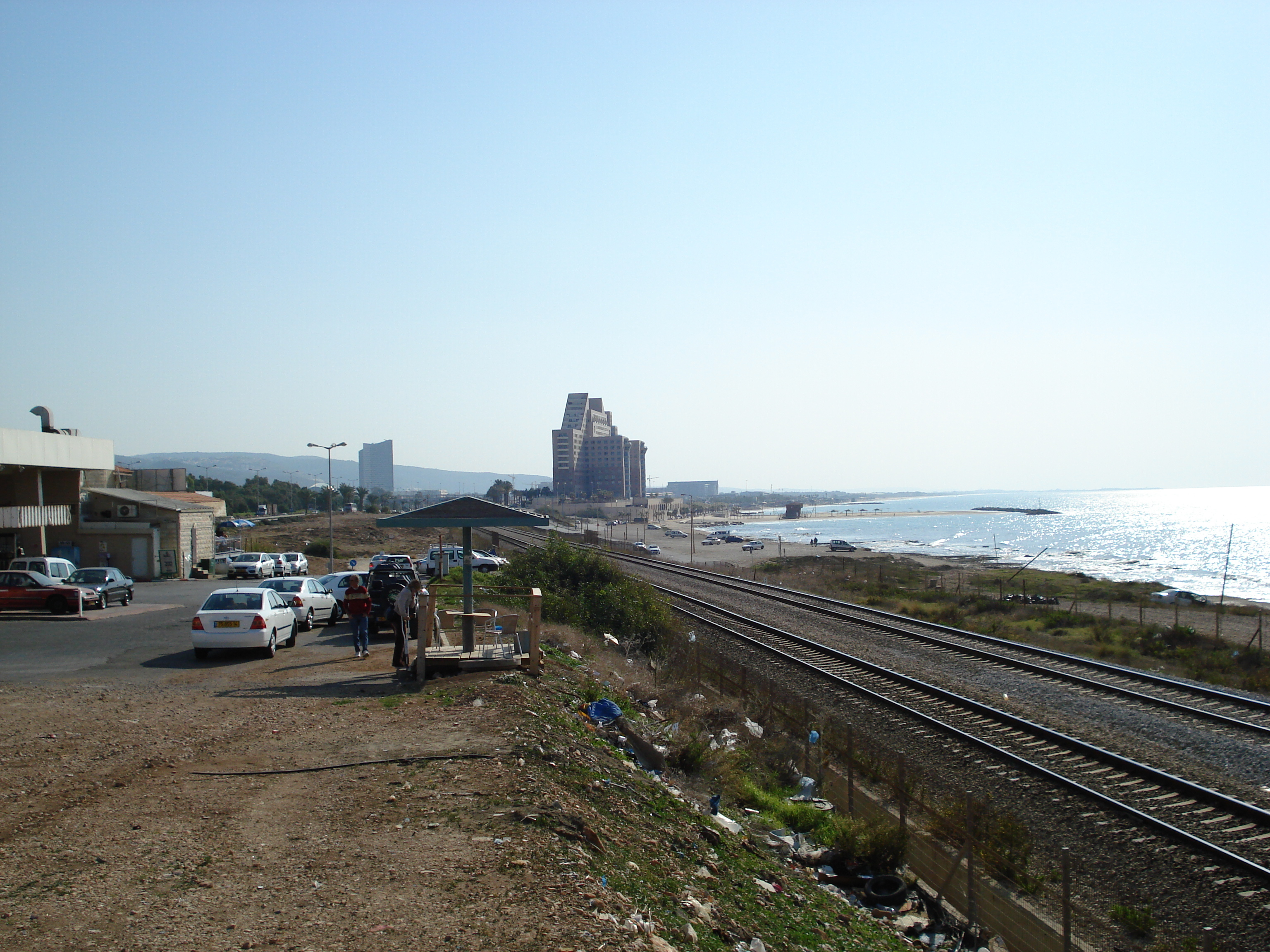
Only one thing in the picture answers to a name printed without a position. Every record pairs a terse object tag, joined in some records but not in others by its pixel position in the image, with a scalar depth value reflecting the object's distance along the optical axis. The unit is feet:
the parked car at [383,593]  65.57
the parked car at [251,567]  130.31
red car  80.38
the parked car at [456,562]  130.72
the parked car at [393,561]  98.84
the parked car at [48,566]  94.22
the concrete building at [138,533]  131.44
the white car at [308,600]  72.33
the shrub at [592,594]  76.33
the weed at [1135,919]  27.58
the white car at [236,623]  54.13
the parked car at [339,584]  82.79
